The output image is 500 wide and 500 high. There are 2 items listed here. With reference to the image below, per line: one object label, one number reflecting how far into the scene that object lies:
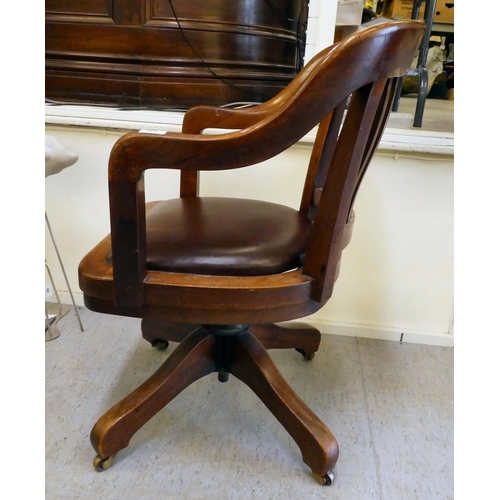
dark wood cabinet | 1.41
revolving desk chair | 0.60
